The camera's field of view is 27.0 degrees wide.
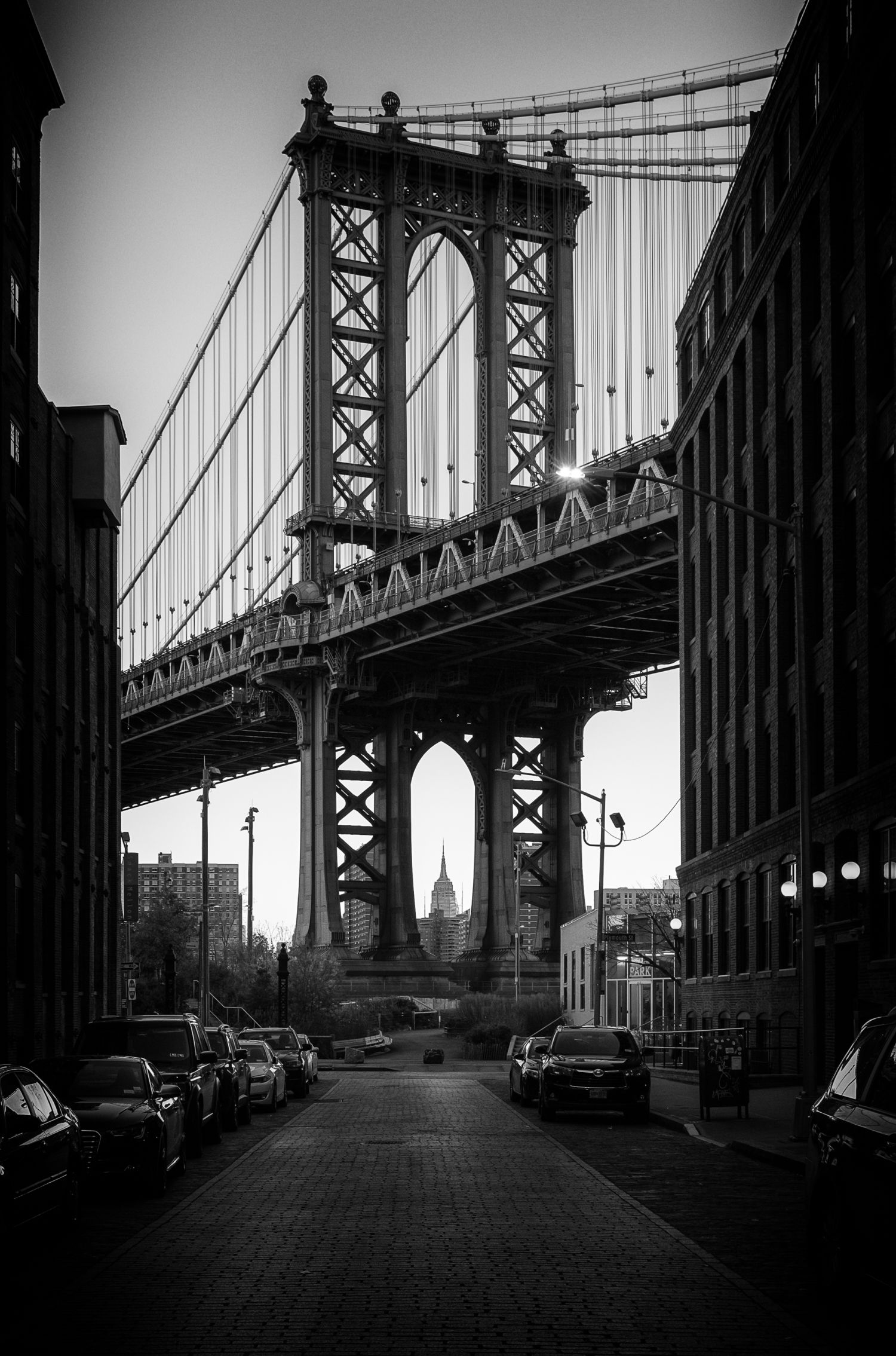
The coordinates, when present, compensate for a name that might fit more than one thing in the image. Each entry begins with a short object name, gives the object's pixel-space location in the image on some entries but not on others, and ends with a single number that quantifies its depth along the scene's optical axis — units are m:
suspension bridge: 82.62
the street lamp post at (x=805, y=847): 22.55
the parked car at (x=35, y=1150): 12.39
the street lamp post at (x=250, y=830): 89.06
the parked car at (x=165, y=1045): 22.33
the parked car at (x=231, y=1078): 26.27
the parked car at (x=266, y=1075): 31.59
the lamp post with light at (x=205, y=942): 52.16
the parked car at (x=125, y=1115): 16.77
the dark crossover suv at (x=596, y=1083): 28.14
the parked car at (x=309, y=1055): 38.91
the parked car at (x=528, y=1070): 32.09
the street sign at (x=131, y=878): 55.09
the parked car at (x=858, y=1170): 9.85
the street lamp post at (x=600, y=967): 48.06
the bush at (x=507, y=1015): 73.25
